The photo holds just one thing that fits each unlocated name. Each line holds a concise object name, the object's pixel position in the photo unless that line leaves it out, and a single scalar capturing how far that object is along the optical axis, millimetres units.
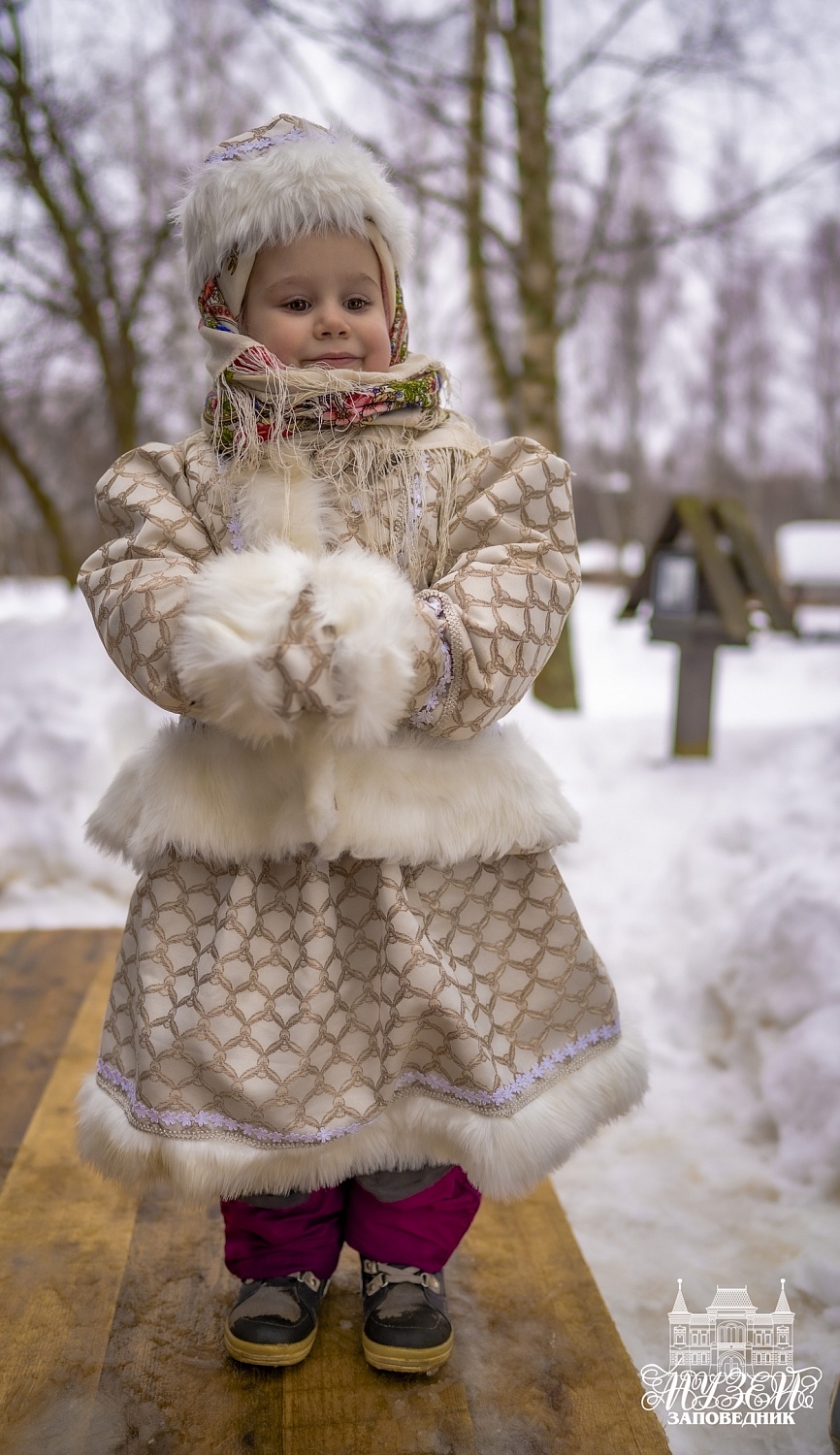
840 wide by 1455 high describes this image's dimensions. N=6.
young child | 1255
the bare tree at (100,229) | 6012
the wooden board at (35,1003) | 2066
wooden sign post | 4188
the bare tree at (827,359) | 17078
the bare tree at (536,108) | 4824
